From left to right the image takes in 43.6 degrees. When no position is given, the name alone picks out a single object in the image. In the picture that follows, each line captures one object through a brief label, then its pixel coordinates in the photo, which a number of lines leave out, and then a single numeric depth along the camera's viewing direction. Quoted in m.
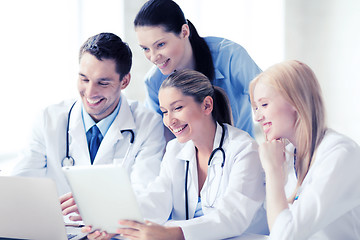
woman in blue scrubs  1.89
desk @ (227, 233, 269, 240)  1.27
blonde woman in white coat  1.17
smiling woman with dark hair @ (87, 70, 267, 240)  1.47
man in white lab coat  1.83
